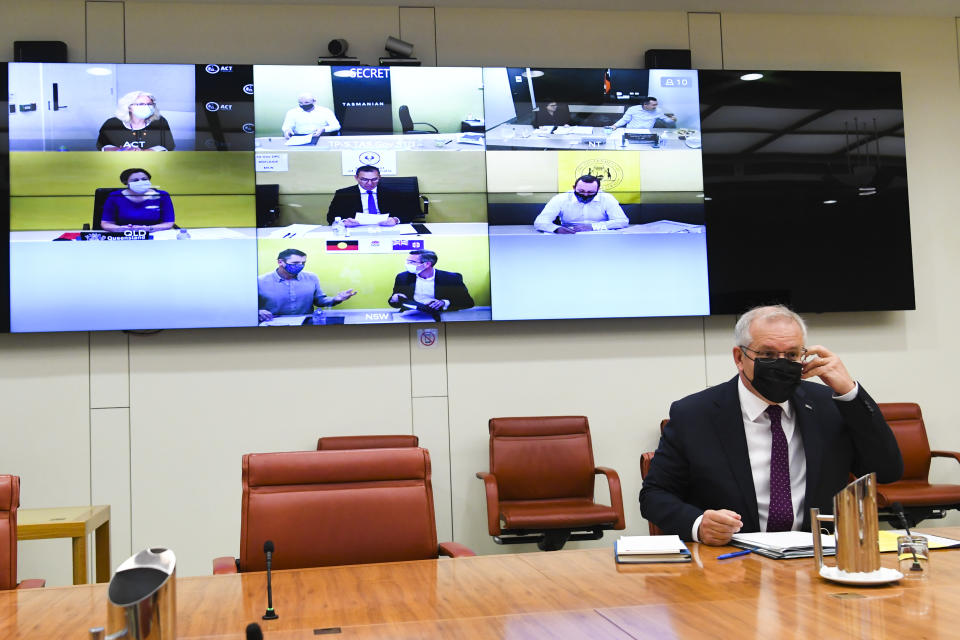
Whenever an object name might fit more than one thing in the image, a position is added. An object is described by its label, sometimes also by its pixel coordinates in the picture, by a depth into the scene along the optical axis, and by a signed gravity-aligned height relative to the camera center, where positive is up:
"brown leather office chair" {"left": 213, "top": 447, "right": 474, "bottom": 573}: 2.67 -0.45
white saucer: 1.91 -0.51
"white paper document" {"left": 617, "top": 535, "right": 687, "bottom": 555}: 2.29 -0.51
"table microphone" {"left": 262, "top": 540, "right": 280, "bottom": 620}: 1.87 -0.50
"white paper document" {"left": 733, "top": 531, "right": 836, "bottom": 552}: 2.29 -0.52
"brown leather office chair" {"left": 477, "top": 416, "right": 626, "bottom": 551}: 5.07 -0.62
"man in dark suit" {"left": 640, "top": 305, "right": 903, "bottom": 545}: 2.70 -0.29
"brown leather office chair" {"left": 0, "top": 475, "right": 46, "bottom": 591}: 2.41 -0.43
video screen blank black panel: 5.52 +1.00
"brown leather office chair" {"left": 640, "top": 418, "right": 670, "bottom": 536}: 3.09 -0.50
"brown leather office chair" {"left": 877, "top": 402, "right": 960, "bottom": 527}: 4.92 -0.83
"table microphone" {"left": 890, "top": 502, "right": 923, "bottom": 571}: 2.08 -0.43
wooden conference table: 1.68 -0.53
